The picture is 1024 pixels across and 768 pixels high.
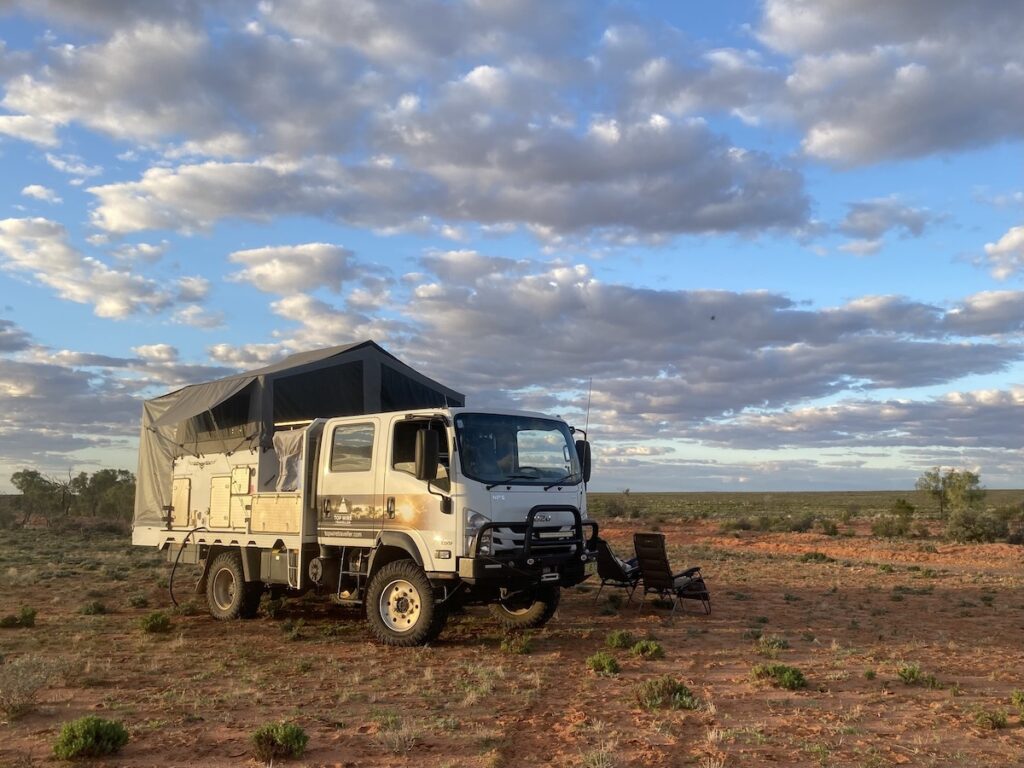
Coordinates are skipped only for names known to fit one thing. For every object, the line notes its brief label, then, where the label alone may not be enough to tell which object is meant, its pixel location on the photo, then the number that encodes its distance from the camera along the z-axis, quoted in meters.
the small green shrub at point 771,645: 10.12
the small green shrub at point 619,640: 10.46
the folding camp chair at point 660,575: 12.90
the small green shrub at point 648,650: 9.86
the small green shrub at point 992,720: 6.90
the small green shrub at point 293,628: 11.24
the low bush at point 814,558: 24.62
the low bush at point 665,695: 7.54
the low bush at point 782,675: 8.26
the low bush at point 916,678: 8.43
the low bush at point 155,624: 11.70
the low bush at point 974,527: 33.09
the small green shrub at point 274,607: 13.02
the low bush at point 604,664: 9.00
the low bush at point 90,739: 5.94
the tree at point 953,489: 41.72
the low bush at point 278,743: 6.03
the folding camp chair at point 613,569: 12.70
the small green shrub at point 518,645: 10.17
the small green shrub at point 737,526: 40.81
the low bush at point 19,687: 7.12
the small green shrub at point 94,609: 13.58
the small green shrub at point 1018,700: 7.45
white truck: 9.59
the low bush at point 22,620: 12.45
